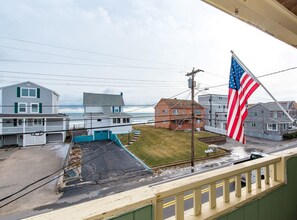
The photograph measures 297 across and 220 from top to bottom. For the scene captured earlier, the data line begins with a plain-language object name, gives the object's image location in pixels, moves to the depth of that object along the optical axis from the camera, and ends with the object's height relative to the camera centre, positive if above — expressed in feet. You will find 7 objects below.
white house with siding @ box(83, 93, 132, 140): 60.28 -0.67
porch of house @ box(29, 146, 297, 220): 2.56 -1.99
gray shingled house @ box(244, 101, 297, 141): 63.79 -4.97
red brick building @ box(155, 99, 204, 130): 71.87 -0.04
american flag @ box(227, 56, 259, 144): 8.66 +0.79
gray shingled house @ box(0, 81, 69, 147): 50.62 -0.21
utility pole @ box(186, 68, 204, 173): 30.01 +5.20
